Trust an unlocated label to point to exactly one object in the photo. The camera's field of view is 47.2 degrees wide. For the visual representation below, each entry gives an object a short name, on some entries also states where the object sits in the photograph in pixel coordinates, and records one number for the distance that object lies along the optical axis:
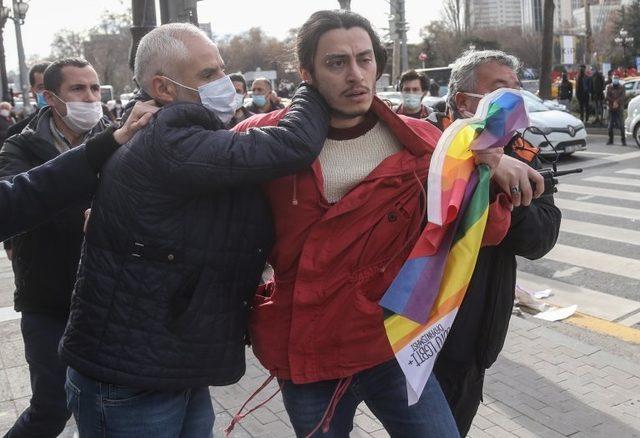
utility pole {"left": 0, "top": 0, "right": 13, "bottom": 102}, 27.52
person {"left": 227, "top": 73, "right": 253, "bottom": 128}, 7.64
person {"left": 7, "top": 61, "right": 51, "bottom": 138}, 6.36
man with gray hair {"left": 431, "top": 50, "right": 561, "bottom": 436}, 2.36
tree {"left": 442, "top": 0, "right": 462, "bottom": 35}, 52.49
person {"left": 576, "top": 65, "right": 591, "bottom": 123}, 22.73
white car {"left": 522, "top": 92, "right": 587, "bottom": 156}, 14.81
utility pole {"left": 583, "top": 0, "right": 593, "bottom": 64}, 43.16
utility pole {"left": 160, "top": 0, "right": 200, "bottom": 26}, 5.51
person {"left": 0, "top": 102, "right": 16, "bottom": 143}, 14.18
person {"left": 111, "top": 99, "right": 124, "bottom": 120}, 27.60
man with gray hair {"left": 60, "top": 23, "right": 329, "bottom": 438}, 1.97
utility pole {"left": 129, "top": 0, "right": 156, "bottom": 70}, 5.13
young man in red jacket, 2.20
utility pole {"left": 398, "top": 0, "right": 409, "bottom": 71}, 27.75
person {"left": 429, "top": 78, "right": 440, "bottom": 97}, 26.62
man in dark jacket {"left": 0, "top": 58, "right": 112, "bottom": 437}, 3.12
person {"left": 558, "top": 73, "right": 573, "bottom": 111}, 24.11
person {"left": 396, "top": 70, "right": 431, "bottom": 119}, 6.89
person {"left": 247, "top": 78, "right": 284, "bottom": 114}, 9.20
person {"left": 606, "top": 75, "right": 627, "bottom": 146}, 17.36
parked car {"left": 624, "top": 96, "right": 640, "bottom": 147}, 16.08
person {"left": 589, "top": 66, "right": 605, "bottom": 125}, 22.73
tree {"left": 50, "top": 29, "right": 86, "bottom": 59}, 55.16
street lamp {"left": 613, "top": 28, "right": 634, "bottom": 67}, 40.16
